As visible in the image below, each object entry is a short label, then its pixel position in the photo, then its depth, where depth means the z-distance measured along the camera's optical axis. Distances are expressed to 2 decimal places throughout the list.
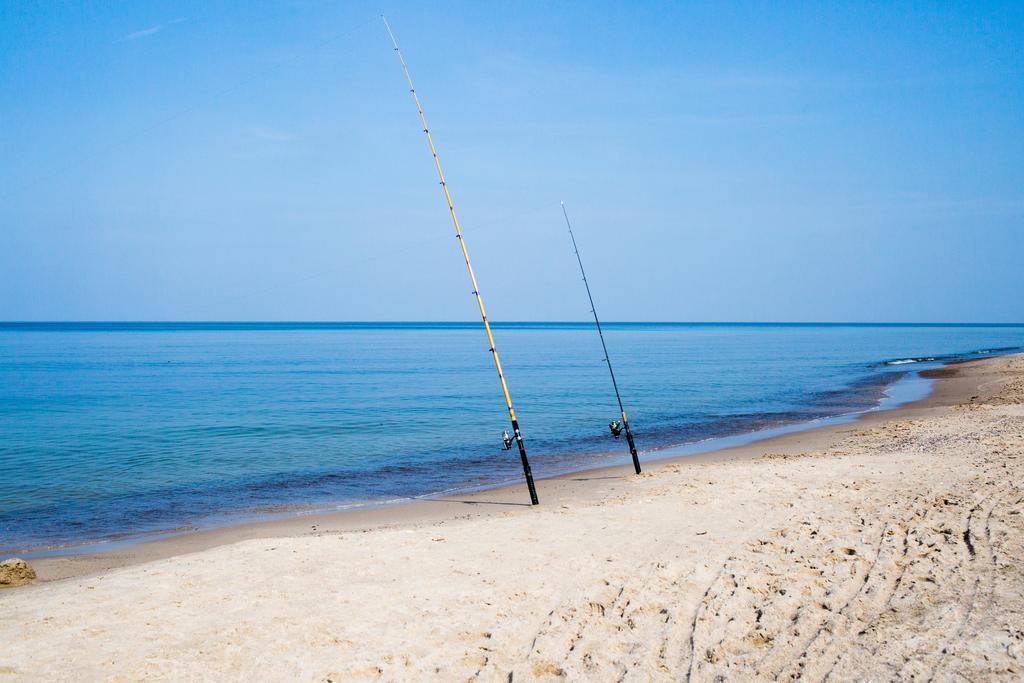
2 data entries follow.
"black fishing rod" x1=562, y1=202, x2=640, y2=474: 12.42
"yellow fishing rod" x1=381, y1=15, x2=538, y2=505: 10.00
